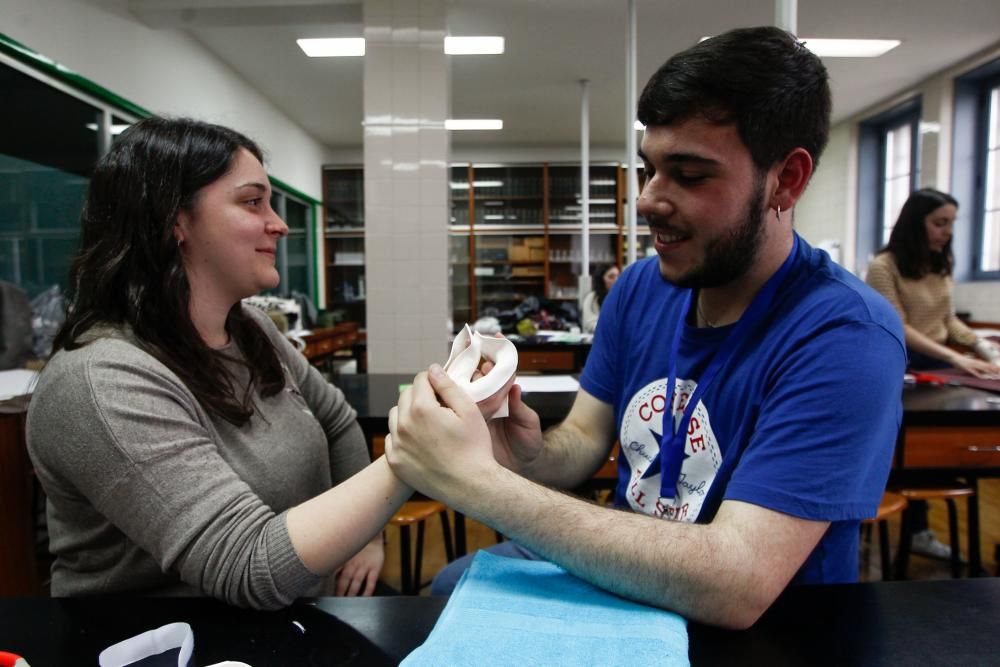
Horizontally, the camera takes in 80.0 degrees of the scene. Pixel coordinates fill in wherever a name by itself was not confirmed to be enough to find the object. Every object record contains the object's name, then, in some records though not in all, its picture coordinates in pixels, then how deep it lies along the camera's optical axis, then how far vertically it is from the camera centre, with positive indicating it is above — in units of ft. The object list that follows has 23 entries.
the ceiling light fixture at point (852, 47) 16.58 +6.58
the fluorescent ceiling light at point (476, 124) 24.07 +6.51
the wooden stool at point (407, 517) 6.13 -2.42
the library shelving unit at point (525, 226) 27.35 +2.60
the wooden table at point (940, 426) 5.98 -1.48
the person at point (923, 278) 9.13 +0.03
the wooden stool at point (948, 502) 6.70 -2.76
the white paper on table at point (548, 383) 7.52 -1.33
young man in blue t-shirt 2.41 -0.58
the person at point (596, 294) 16.62 -0.34
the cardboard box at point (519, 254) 27.32 +1.30
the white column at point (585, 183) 17.98 +3.11
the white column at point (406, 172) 13.42 +2.53
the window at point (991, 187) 17.66 +2.74
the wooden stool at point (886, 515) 6.32 -2.47
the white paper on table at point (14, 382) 6.83 -1.19
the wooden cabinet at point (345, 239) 27.89 +2.09
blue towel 1.83 -1.16
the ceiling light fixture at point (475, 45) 16.25 +6.60
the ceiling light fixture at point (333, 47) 16.16 +6.54
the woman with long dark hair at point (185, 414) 2.62 -0.65
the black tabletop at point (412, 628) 2.07 -1.29
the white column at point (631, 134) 12.23 +3.25
